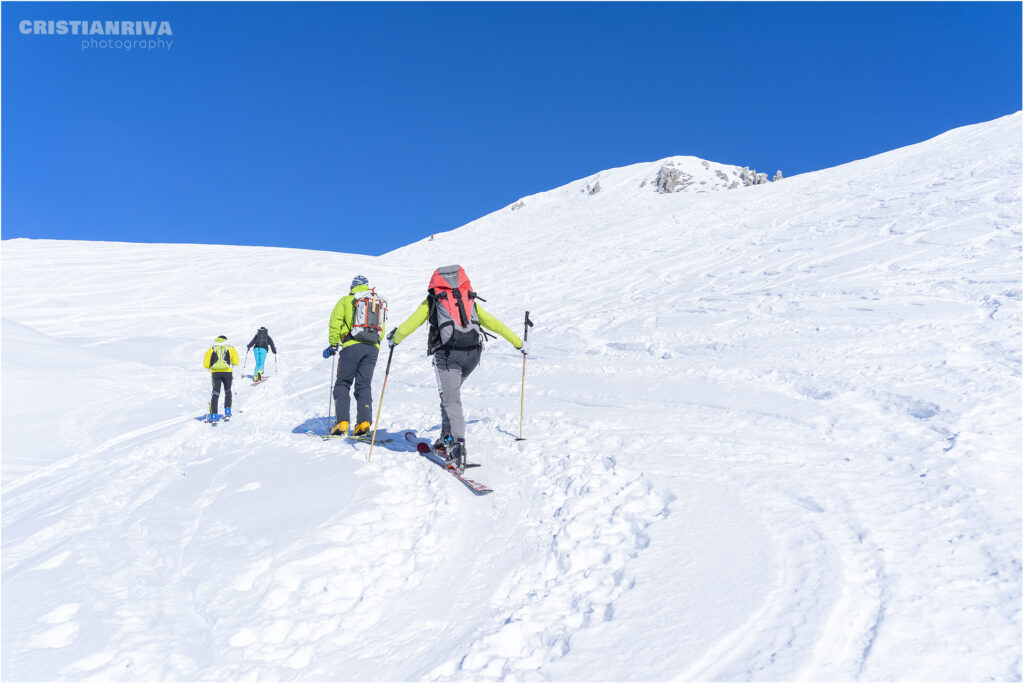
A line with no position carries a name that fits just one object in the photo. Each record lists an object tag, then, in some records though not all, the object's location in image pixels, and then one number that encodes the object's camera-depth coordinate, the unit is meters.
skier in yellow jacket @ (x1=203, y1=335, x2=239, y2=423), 10.43
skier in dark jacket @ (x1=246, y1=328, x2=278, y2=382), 14.91
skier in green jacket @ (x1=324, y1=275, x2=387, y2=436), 7.97
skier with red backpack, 6.20
